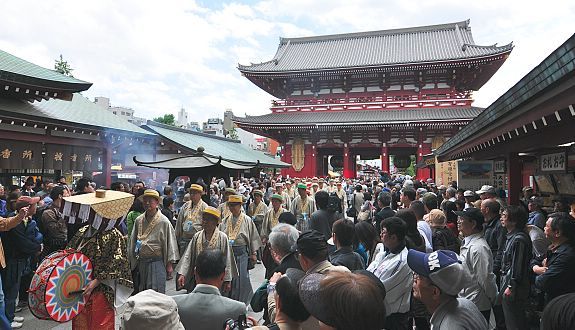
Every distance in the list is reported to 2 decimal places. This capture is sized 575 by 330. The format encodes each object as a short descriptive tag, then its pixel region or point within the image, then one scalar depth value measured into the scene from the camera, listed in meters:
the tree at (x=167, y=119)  56.10
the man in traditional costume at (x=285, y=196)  9.66
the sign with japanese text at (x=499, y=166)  9.84
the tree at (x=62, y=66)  29.36
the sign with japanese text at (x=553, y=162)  6.86
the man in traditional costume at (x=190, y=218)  5.71
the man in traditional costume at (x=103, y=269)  3.65
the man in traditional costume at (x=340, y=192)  12.84
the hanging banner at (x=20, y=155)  9.37
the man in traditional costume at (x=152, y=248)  4.71
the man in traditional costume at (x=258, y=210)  7.45
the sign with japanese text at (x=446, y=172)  12.62
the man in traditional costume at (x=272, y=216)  6.59
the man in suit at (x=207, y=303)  2.37
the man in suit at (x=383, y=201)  6.30
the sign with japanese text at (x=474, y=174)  10.62
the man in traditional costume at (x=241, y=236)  5.11
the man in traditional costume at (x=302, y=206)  8.52
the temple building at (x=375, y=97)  20.97
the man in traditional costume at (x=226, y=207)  5.70
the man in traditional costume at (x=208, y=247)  4.26
